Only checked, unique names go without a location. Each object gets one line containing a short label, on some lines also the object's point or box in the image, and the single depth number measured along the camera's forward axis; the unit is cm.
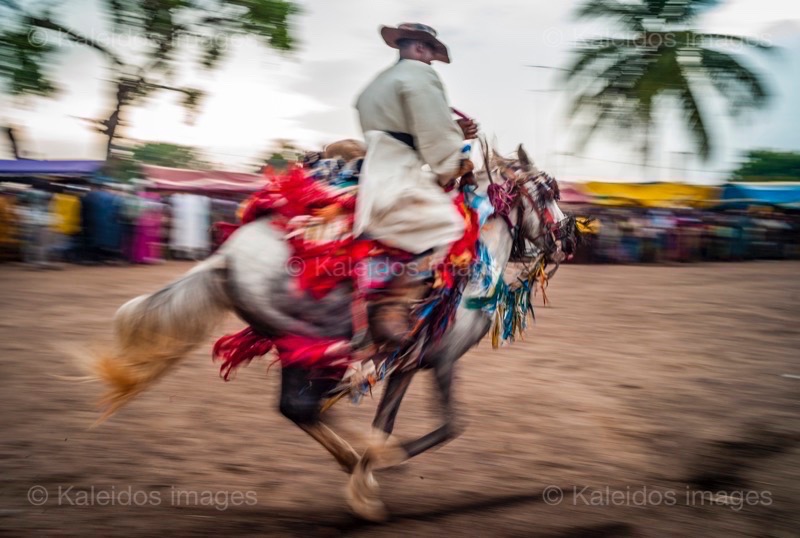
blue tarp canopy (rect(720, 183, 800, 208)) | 2142
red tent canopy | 1783
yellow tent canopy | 2048
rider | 347
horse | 325
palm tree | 2520
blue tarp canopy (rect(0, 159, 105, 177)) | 1538
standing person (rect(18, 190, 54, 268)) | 1336
